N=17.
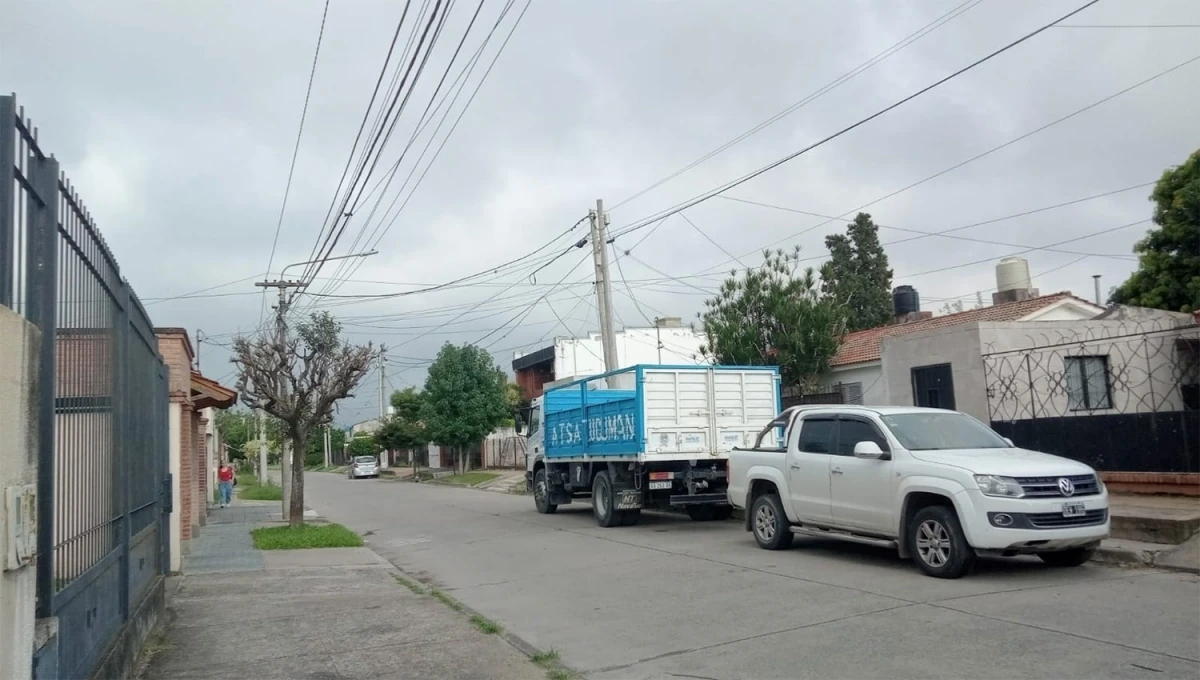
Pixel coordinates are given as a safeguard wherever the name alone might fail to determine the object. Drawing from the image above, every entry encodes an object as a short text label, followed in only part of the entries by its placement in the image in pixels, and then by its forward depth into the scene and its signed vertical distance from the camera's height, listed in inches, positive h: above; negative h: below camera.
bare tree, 780.6 +57.1
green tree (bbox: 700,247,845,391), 896.3 +94.0
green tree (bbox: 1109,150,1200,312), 1018.1 +166.5
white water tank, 1027.3 +143.3
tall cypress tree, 1772.9 +271.5
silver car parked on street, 2434.8 -44.3
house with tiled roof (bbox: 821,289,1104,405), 935.7 +90.1
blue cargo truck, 669.9 -0.3
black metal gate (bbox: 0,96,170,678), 176.7 +14.3
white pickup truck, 388.5 -30.8
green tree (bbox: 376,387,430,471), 2221.9 +49.0
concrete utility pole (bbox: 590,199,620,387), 992.2 +156.6
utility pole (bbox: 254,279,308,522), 852.5 +118.6
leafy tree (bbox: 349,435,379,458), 3179.1 +8.0
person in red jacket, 1234.7 -32.3
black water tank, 1195.3 +142.3
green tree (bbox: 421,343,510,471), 1920.5 +89.4
